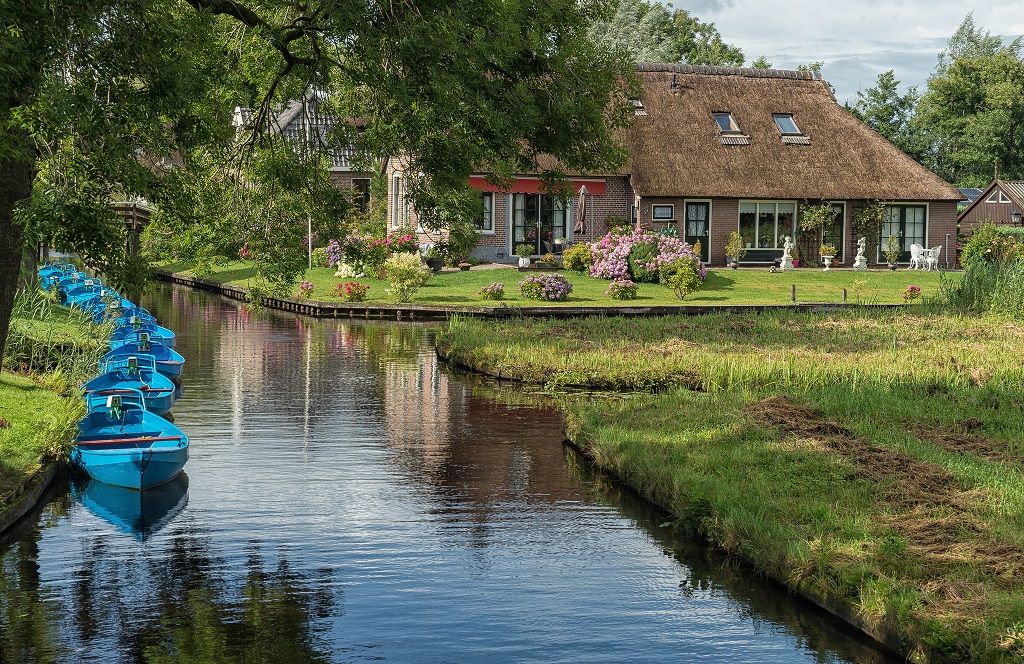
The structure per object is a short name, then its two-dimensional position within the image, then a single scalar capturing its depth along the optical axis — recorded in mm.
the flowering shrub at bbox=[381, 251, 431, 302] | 35812
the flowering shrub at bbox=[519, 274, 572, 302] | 35875
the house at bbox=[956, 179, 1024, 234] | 71750
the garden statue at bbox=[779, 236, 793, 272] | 45188
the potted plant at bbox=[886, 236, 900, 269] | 47156
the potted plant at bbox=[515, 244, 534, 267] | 43625
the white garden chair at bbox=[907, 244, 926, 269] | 47344
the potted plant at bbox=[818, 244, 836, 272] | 46656
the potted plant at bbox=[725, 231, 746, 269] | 45875
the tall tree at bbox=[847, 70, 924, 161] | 82688
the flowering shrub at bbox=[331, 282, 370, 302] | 36375
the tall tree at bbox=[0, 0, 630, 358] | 10781
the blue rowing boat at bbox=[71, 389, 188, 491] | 13703
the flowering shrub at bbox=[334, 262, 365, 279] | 39644
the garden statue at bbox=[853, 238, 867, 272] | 46219
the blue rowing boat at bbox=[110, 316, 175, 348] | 23219
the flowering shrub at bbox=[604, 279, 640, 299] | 36434
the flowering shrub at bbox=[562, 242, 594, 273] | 42531
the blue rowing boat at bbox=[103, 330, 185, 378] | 20766
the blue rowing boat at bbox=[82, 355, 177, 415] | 17203
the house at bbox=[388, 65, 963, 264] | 46125
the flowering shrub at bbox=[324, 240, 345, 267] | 46366
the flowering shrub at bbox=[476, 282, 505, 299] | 35750
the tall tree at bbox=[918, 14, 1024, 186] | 76750
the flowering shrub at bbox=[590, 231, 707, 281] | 39562
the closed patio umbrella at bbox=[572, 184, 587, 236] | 44031
